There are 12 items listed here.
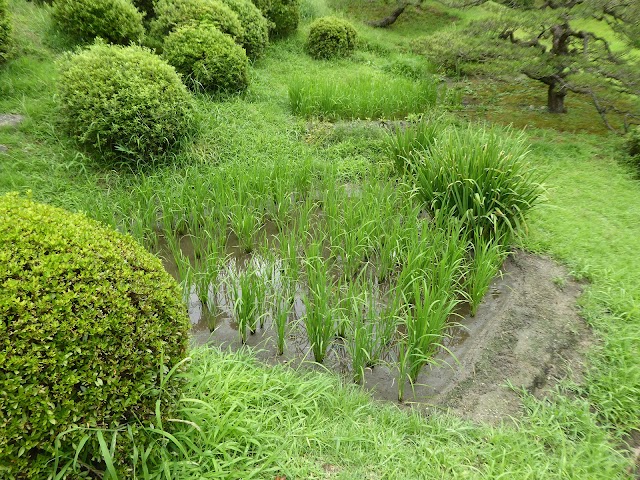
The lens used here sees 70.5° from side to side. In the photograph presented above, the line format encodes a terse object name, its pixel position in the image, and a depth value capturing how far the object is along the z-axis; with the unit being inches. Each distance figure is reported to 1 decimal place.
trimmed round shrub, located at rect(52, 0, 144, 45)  232.3
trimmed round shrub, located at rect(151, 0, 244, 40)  272.1
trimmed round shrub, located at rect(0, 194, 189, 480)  63.1
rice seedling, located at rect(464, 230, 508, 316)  134.1
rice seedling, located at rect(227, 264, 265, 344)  123.3
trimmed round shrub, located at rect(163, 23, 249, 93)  245.8
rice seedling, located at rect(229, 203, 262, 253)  158.1
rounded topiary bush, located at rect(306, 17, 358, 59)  357.7
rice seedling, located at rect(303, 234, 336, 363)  116.6
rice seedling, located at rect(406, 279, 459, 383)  111.5
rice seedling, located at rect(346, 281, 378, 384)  113.4
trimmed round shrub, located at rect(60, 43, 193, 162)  179.0
